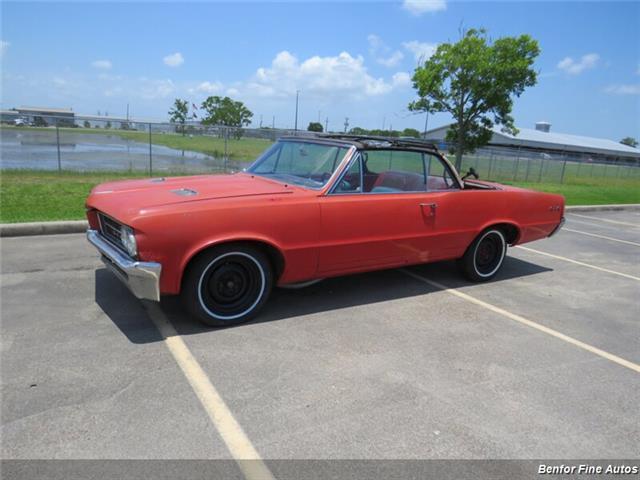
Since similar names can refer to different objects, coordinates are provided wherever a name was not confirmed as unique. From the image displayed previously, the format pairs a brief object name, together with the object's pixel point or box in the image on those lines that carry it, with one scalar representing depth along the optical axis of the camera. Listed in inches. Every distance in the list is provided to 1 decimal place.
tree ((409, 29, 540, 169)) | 733.3
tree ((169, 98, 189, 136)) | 2373.3
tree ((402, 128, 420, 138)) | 2505.4
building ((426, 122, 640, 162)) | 2618.1
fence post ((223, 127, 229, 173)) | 579.9
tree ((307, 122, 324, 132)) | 2630.4
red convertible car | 144.9
